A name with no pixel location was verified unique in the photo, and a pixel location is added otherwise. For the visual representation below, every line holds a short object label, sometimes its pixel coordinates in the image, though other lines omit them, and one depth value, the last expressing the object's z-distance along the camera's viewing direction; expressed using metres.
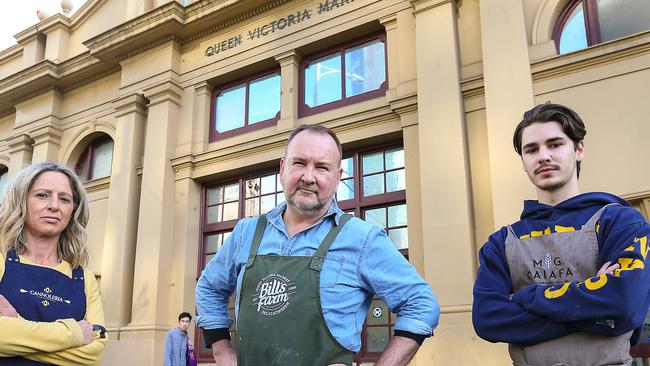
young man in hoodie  1.95
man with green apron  1.92
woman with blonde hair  2.22
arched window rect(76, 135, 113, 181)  13.11
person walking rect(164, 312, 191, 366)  8.22
